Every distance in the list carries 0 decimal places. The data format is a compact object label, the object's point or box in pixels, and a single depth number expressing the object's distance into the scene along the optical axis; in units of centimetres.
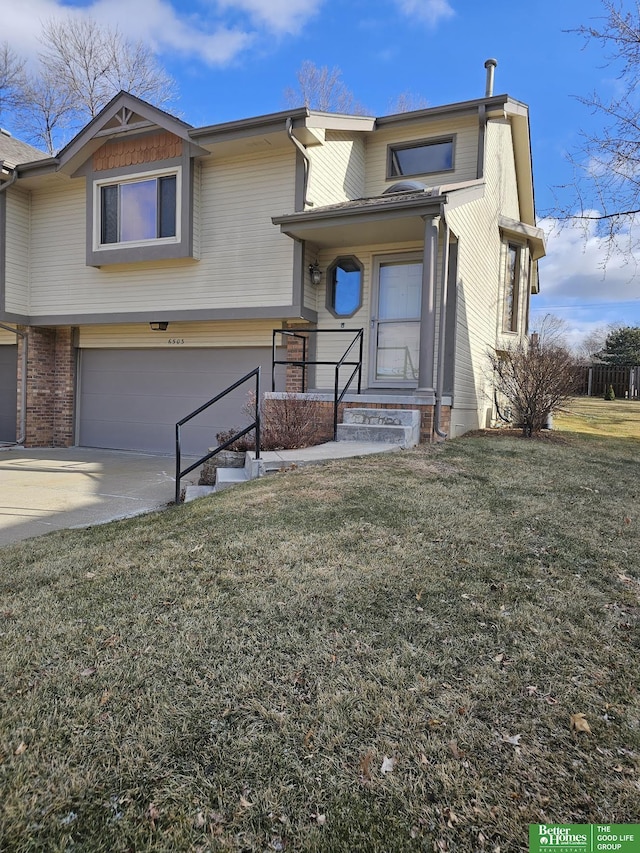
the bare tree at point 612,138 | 792
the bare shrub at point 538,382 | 877
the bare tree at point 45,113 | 1892
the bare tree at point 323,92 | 2119
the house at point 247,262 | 855
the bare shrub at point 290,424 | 713
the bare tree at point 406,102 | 2122
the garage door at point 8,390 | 1215
